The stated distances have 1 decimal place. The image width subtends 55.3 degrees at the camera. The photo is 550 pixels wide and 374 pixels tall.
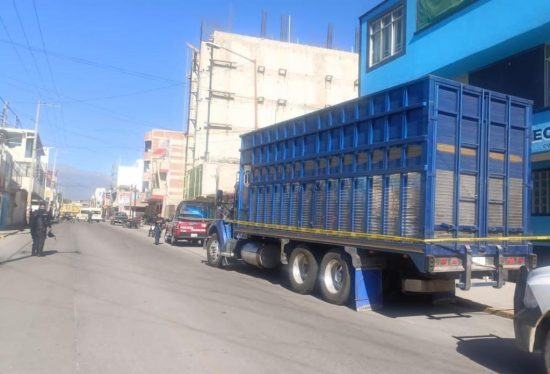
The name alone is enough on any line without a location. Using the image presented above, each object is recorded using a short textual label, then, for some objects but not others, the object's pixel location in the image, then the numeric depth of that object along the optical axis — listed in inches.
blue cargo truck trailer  336.5
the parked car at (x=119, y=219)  2754.7
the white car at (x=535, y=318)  209.8
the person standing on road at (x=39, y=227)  695.7
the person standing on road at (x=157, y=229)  1087.6
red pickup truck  1029.8
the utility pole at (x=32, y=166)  1796.3
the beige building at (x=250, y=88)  2032.5
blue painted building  529.3
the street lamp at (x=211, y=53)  1950.5
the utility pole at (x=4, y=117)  1534.4
